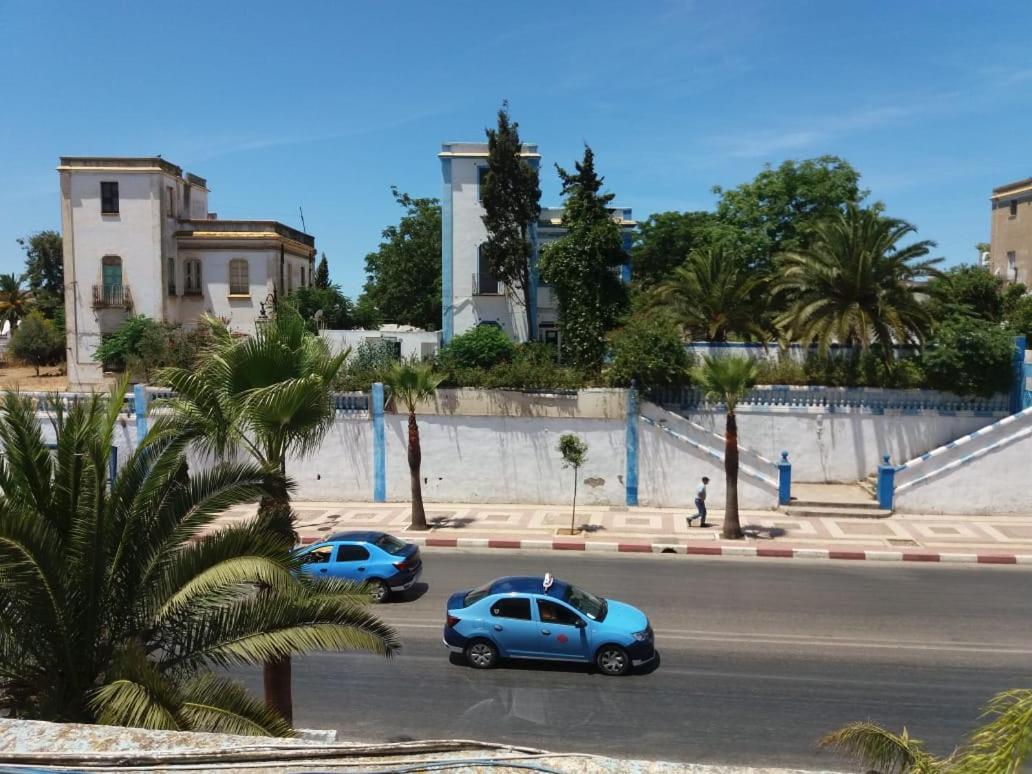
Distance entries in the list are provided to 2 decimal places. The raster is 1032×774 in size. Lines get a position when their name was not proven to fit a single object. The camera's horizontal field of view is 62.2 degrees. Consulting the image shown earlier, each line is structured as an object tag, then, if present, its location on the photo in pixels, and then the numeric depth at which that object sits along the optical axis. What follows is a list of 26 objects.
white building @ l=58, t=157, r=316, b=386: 35.12
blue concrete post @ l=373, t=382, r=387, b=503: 24.84
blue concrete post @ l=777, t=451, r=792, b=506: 23.31
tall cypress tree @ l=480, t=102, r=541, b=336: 31.48
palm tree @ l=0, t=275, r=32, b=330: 47.94
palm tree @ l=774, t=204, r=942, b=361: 24.69
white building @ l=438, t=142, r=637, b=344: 32.94
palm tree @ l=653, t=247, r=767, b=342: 28.36
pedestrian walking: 22.20
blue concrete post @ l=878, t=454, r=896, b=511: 22.95
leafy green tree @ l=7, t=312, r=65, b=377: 42.25
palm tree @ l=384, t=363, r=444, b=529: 22.17
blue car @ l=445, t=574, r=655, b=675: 12.64
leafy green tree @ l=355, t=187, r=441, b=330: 44.28
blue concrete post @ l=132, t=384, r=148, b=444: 25.23
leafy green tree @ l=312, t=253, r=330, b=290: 45.94
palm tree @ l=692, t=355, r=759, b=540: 20.44
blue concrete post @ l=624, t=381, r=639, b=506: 24.12
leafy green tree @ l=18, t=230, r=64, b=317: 60.91
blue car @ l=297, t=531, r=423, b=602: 16.14
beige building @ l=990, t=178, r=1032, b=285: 44.72
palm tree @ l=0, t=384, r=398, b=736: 6.24
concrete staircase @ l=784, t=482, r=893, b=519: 22.97
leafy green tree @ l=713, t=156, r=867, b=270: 35.81
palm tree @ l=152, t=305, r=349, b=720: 8.66
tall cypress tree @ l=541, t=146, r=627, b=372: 28.94
